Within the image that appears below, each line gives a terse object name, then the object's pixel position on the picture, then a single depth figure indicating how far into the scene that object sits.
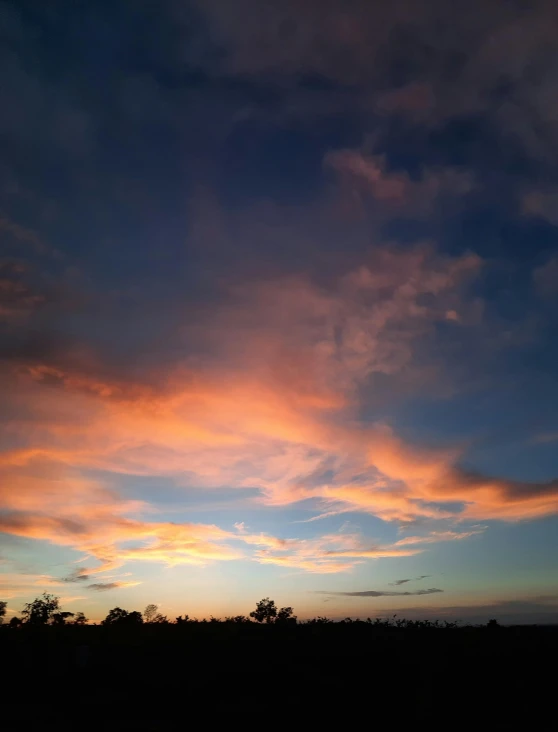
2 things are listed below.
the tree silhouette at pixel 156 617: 60.60
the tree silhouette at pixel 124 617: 57.62
